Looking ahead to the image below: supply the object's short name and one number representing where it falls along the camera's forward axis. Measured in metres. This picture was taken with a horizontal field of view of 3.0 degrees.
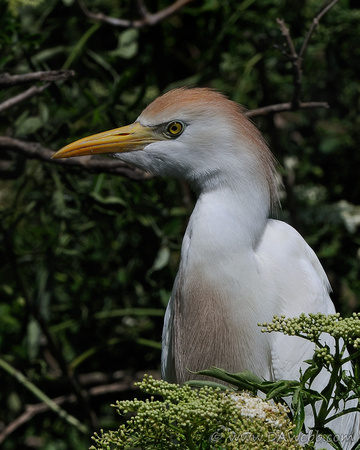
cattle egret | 4.25
